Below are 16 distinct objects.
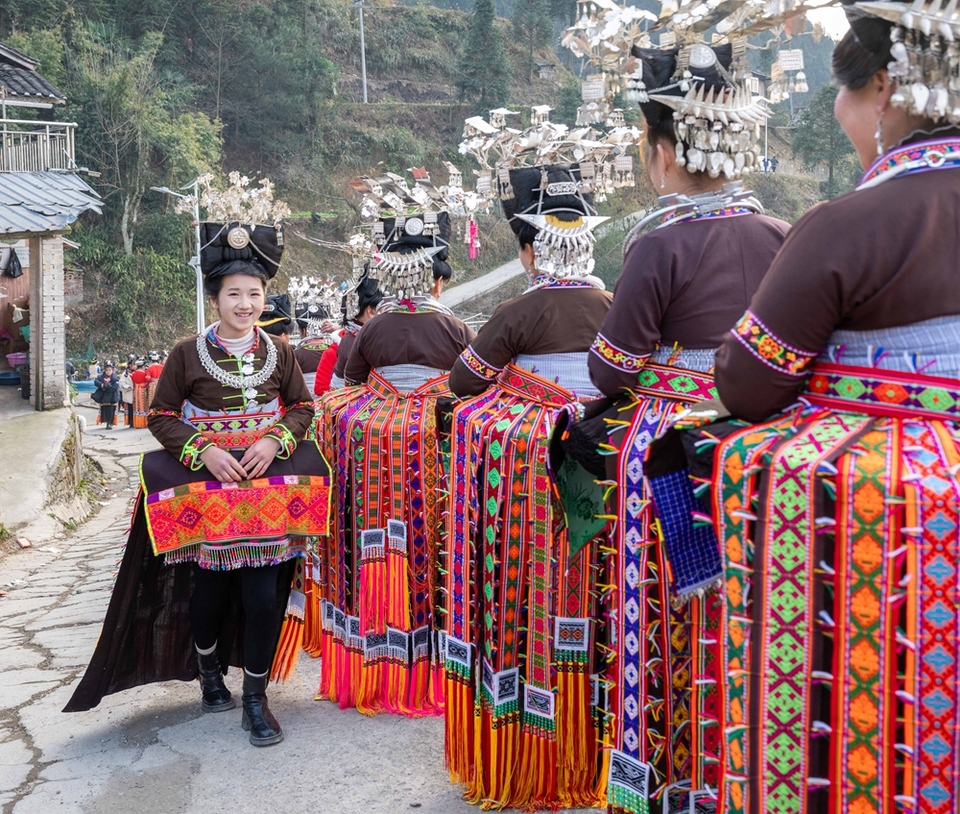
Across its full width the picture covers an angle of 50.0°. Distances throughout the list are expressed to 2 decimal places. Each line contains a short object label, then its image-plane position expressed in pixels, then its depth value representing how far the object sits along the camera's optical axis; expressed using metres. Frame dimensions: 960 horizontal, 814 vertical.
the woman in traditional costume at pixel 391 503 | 4.71
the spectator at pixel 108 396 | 23.41
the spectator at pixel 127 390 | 23.47
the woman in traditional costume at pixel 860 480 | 1.78
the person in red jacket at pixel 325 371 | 7.43
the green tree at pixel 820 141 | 37.12
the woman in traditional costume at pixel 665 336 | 2.65
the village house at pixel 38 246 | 12.74
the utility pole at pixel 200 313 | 25.13
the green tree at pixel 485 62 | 52.34
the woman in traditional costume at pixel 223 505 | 4.16
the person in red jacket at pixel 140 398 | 23.16
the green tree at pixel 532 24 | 61.16
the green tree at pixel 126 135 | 36.50
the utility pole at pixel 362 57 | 53.92
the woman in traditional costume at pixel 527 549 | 3.50
